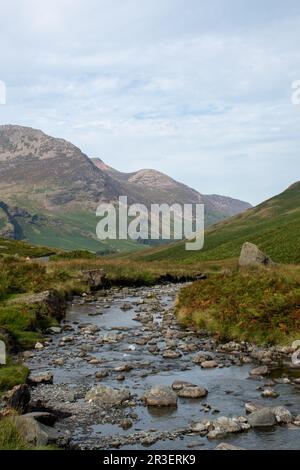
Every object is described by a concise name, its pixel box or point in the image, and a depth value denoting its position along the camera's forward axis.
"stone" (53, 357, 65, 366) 20.45
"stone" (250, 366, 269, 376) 18.59
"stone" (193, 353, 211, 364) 20.81
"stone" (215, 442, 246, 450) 11.29
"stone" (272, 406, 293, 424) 13.62
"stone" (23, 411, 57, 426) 13.21
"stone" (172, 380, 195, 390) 16.97
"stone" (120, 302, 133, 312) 37.55
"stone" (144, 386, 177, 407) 15.34
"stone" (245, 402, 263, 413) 14.51
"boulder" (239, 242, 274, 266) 57.97
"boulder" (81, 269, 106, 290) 50.41
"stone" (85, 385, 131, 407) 15.49
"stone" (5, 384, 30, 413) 13.47
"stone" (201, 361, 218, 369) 19.89
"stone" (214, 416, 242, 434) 12.93
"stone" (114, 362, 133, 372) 19.59
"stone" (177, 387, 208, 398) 16.19
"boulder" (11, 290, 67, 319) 30.55
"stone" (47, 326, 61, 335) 27.50
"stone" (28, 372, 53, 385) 17.67
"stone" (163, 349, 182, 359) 21.78
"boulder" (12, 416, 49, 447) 11.01
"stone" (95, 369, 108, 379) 18.62
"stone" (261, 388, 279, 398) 15.95
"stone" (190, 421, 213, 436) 13.03
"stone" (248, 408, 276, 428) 13.36
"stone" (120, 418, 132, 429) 13.49
